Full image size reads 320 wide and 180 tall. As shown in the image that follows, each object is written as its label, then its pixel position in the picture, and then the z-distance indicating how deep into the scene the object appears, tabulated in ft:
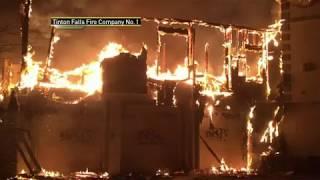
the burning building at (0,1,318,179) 71.61
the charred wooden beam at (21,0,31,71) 88.43
